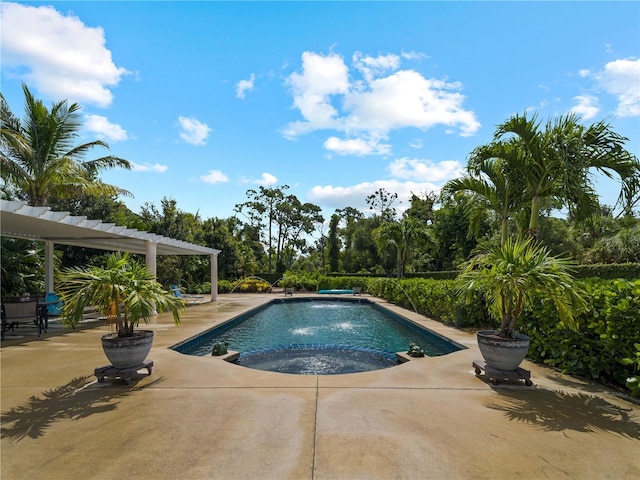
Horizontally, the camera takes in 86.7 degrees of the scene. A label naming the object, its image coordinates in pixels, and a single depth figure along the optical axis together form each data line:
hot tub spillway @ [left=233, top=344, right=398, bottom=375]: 6.66
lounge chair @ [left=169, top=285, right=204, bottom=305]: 15.87
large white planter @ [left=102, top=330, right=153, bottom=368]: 4.68
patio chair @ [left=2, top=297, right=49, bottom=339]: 7.80
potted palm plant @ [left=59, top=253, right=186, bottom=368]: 4.50
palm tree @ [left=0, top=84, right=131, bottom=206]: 11.38
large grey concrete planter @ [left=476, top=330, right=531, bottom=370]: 4.61
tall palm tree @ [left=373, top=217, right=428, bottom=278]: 18.86
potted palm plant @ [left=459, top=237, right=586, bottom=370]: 4.38
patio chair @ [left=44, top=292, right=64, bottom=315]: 10.70
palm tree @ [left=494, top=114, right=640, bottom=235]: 5.72
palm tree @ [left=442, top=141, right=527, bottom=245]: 7.45
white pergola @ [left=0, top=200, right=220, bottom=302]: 7.20
